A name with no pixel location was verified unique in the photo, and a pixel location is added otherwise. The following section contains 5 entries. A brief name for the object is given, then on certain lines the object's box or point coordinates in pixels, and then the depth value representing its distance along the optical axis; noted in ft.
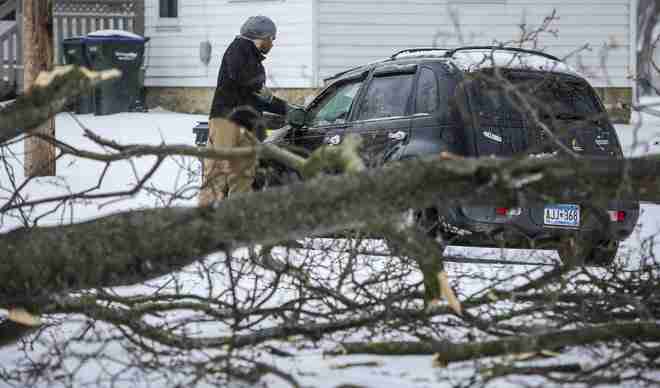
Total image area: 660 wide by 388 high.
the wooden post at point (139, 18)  151.02
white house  133.28
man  62.85
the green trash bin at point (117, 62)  136.98
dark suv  53.78
